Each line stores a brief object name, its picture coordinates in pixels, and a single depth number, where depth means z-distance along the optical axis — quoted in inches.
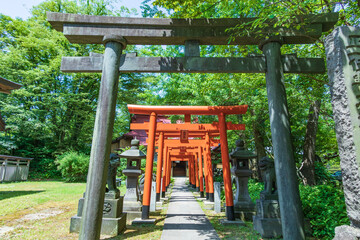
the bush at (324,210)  163.6
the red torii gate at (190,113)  238.7
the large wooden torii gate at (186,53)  151.5
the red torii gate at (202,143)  306.5
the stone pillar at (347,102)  99.2
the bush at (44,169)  797.2
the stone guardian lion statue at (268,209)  183.2
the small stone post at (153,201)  297.9
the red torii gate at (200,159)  373.1
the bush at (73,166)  653.9
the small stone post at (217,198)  295.0
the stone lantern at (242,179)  258.7
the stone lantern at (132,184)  262.2
